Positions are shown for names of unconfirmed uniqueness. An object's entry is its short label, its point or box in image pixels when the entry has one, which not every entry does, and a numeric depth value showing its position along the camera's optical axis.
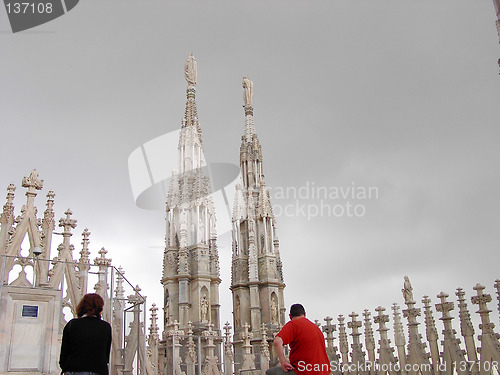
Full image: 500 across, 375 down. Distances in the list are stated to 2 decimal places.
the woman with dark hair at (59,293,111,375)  5.83
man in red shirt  6.50
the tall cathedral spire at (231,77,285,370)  33.94
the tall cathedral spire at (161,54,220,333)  31.52
